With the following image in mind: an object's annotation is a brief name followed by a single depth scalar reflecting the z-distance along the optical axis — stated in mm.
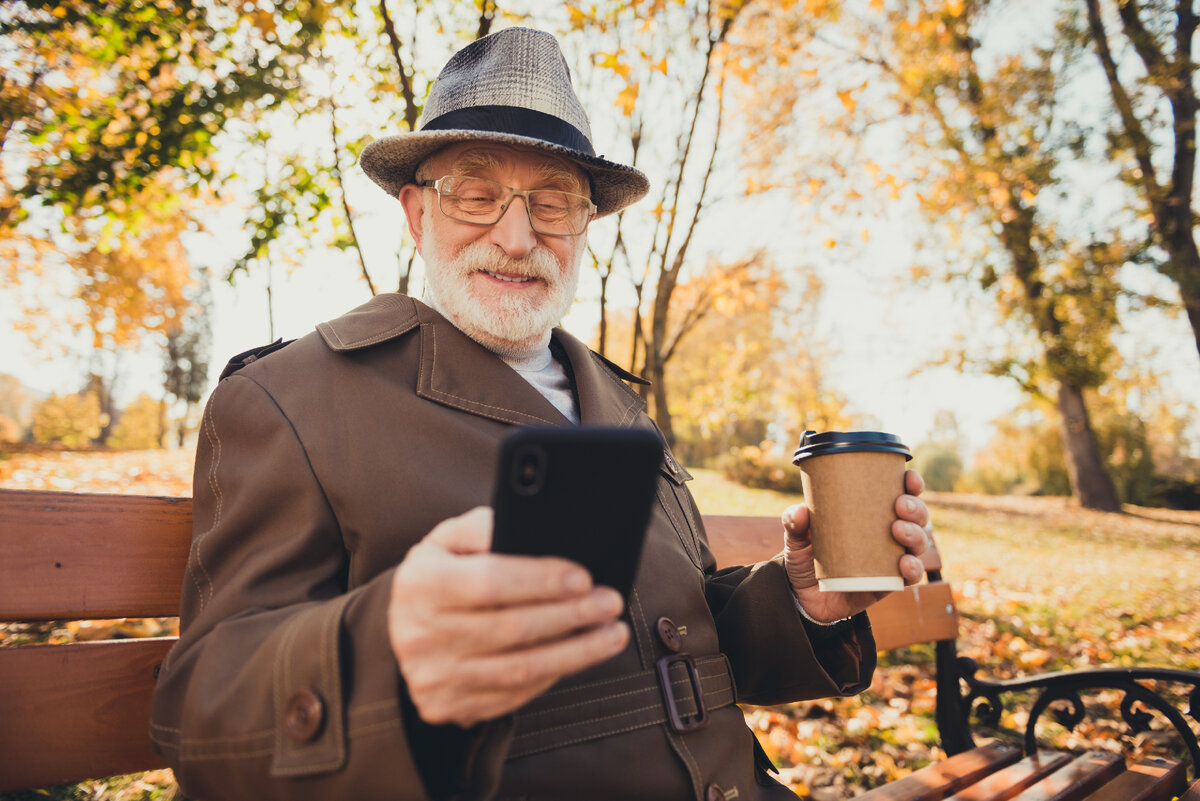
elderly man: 868
